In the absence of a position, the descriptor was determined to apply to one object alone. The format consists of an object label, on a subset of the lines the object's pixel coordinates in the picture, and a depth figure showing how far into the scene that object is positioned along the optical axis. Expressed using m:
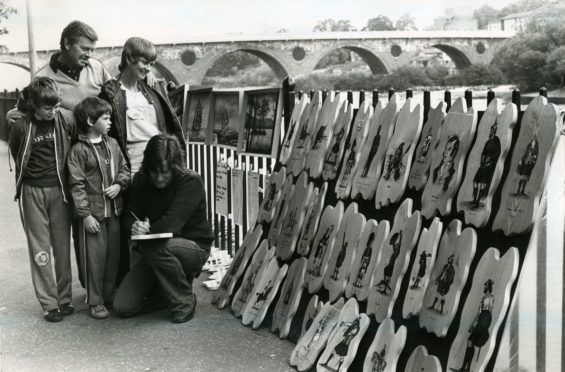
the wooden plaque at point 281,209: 4.05
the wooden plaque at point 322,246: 3.51
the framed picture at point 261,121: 4.55
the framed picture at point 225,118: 5.07
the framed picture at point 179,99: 5.84
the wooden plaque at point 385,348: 2.80
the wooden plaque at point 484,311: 2.39
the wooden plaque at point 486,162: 2.59
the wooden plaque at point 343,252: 3.32
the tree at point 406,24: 46.19
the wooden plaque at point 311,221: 3.71
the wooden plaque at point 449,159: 2.78
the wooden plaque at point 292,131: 4.18
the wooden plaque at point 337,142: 3.66
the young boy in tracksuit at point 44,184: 4.02
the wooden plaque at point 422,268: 2.79
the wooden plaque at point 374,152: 3.27
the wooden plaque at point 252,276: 4.06
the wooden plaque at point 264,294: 3.83
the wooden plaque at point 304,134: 4.00
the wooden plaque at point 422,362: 2.60
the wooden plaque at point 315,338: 3.20
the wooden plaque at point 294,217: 3.84
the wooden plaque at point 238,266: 4.29
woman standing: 4.23
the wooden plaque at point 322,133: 3.79
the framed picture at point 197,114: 5.48
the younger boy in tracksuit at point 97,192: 4.07
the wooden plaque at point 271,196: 4.25
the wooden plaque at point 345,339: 3.04
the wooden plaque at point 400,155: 3.07
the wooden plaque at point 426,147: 2.96
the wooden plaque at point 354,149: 3.48
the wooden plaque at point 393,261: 2.91
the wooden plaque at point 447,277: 2.61
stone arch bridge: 44.94
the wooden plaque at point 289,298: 3.62
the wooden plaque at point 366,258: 3.13
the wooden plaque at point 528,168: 2.38
